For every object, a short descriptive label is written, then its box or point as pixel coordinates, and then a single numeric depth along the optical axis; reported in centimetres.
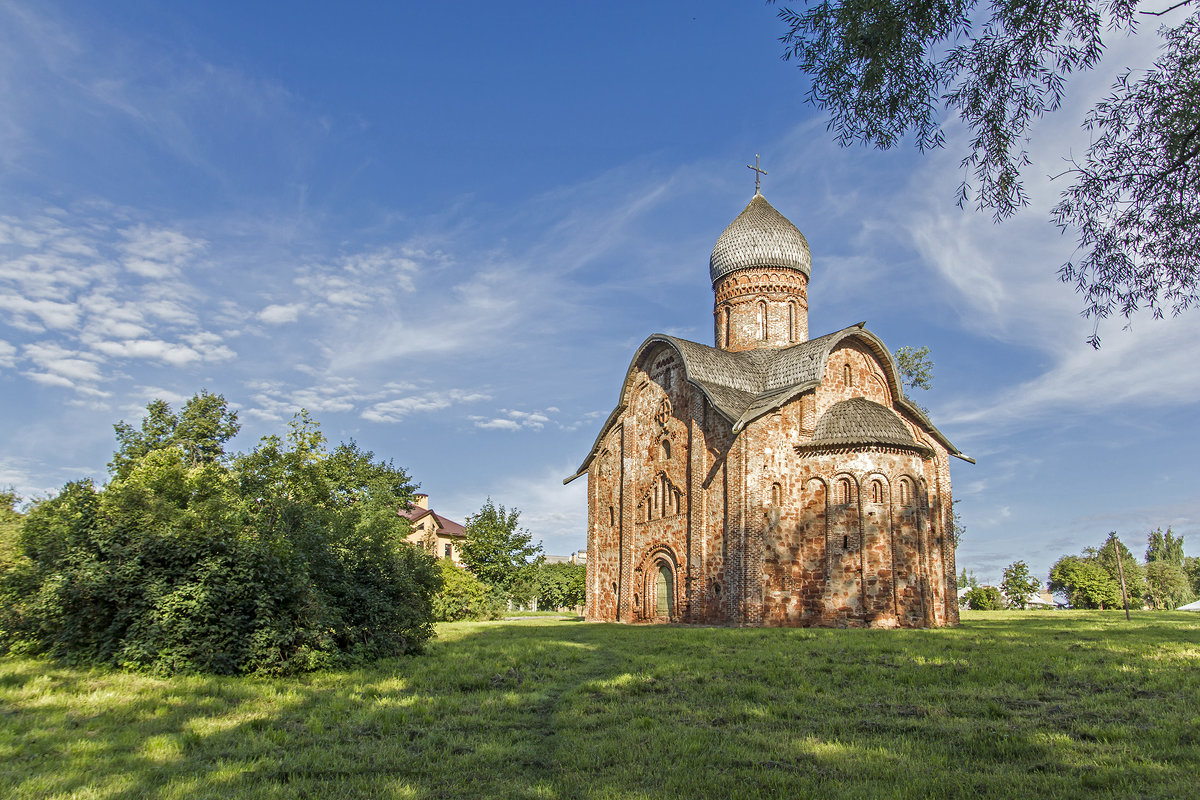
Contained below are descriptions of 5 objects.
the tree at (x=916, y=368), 3697
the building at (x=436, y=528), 5697
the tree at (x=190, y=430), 3712
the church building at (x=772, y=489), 2297
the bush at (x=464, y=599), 3150
